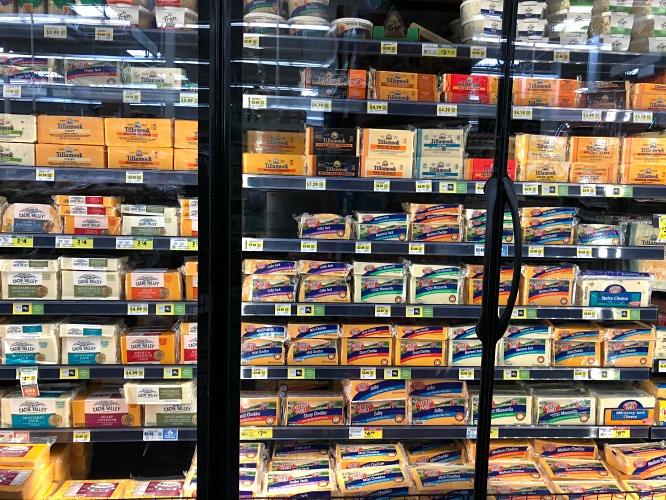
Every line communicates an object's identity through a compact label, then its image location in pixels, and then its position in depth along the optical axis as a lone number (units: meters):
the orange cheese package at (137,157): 1.82
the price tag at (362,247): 1.78
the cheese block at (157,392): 1.83
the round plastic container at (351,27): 1.83
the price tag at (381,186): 1.78
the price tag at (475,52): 1.74
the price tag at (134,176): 1.69
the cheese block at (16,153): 1.79
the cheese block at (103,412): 1.83
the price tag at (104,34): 1.69
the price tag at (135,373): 1.76
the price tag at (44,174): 1.67
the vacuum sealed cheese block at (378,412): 1.97
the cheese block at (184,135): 1.83
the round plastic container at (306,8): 1.82
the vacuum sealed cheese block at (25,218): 1.82
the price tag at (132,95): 1.67
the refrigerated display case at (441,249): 1.85
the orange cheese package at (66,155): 1.80
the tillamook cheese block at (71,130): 1.80
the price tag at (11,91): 1.67
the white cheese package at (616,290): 1.99
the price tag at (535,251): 1.86
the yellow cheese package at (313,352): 1.95
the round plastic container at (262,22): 1.77
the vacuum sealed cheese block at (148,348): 1.86
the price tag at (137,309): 1.75
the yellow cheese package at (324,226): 1.94
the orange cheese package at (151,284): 1.87
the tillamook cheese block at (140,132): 1.81
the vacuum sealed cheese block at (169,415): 1.86
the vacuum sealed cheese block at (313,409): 1.96
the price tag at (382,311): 1.84
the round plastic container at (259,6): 1.77
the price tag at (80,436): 1.78
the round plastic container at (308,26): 1.81
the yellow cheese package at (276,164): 1.86
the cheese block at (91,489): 1.75
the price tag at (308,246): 1.74
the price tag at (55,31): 1.65
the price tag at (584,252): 1.88
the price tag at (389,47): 1.74
